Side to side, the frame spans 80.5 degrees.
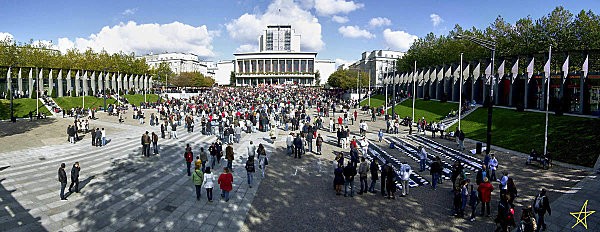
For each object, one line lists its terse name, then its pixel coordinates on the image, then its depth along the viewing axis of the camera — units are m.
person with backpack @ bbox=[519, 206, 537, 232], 8.48
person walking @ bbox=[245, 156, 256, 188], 13.64
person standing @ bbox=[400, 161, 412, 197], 12.66
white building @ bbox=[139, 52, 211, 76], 172.88
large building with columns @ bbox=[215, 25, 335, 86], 153.50
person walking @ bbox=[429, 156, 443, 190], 13.45
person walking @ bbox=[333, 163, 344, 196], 12.82
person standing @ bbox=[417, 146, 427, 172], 16.44
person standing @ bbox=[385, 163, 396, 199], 12.31
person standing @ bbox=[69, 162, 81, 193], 12.69
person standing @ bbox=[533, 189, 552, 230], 9.36
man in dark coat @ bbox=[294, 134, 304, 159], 19.10
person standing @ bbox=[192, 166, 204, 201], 11.95
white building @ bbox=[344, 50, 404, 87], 142.50
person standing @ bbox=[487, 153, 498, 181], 14.16
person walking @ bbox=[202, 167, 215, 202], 11.84
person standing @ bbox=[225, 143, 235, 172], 15.92
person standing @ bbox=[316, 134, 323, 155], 20.36
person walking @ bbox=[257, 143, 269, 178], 15.45
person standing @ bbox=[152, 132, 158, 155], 19.33
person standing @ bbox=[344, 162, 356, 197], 12.75
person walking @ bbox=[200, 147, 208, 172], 15.32
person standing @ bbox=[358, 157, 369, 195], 12.99
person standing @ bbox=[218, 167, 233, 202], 12.00
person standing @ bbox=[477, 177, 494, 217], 10.50
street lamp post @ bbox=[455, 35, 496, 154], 18.11
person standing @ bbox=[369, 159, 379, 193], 12.90
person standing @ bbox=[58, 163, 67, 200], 12.02
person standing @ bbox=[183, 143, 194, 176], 15.48
